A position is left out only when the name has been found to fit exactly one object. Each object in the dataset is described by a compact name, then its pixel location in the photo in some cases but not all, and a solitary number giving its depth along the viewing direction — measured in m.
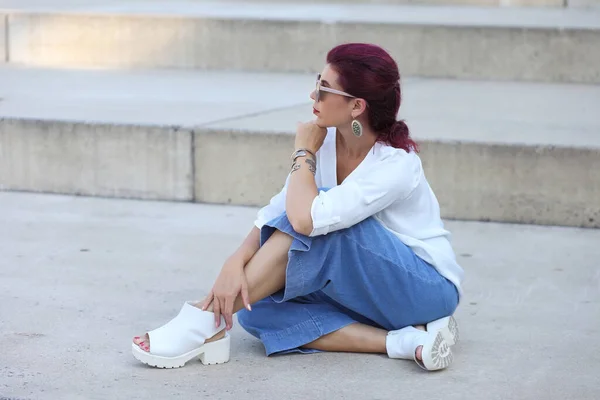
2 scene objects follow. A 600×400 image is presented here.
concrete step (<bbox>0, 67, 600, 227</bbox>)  8.14
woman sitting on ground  5.18
